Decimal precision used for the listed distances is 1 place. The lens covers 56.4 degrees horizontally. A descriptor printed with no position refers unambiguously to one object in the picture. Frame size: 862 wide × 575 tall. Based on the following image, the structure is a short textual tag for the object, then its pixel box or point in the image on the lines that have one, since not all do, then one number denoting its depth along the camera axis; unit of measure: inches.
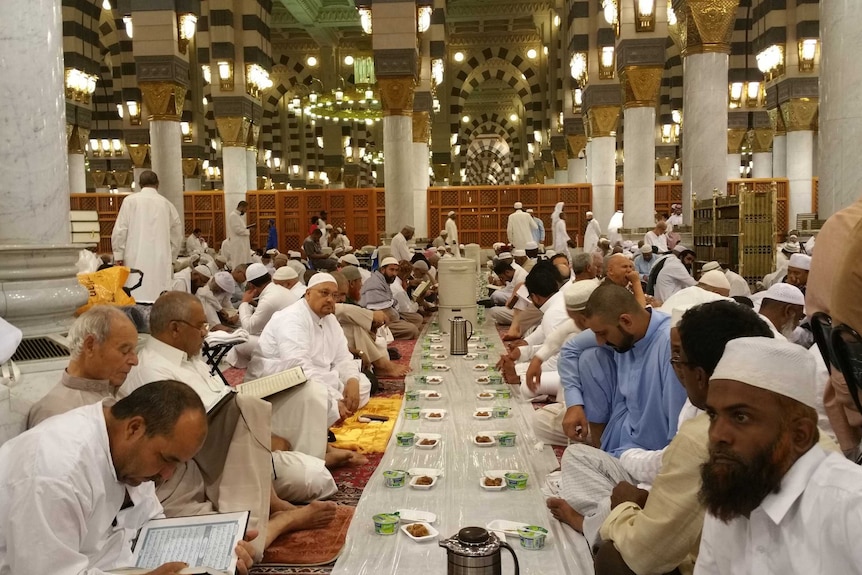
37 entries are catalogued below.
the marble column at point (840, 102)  219.1
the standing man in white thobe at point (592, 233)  571.5
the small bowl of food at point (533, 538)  111.4
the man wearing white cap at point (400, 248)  474.0
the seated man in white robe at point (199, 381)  120.0
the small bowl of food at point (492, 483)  135.4
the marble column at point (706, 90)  378.6
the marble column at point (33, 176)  130.6
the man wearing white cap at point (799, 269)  204.2
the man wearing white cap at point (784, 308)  167.6
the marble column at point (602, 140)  598.9
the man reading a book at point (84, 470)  71.7
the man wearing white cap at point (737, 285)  255.9
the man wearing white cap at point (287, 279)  239.8
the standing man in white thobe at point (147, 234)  283.4
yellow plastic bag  173.8
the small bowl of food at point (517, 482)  136.2
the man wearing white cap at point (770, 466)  55.2
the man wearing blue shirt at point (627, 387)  118.4
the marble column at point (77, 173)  662.5
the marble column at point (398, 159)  511.8
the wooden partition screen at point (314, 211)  673.6
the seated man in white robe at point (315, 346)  183.6
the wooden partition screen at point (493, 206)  679.1
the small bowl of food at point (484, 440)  162.4
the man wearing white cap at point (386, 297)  303.4
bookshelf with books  338.0
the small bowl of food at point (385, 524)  117.2
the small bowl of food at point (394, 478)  138.1
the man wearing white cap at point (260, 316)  227.5
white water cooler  310.1
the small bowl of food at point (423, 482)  136.8
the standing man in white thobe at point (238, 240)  504.4
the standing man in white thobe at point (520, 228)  570.3
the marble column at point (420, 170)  640.9
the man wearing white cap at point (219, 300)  283.4
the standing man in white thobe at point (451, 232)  582.6
